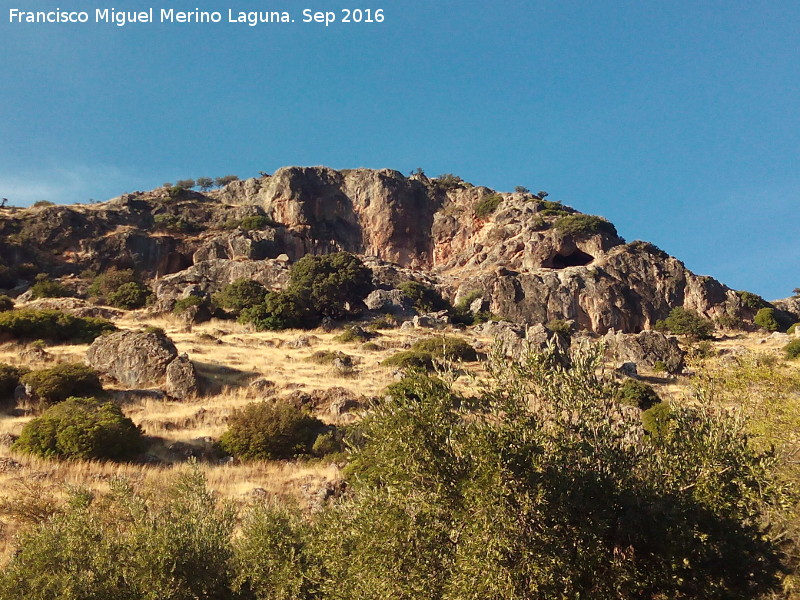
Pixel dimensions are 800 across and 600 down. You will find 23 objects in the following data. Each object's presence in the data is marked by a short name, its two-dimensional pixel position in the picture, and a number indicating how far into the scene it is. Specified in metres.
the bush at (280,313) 44.66
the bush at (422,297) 55.66
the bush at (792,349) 40.31
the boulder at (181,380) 25.08
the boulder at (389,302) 52.78
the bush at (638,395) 27.62
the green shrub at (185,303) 46.84
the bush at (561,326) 50.00
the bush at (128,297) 51.23
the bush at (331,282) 50.75
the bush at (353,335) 40.43
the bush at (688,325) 54.84
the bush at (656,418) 22.45
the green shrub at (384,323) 47.01
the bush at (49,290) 51.28
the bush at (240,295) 49.19
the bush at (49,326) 33.16
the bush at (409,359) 31.86
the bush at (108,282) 54.81
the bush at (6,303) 41.90
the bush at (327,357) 32.75
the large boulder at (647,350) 39.66
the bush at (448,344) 35.05
